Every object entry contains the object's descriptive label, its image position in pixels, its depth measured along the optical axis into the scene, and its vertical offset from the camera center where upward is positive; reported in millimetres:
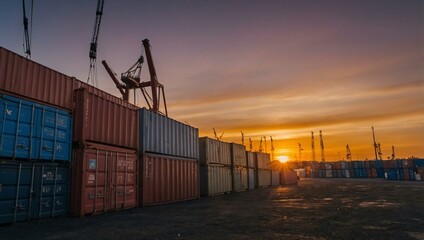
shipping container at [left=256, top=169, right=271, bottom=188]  38344 -1230
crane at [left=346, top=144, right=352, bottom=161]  154375 +6768
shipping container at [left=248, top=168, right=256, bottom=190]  34656 -1121
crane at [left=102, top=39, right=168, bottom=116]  33791 +11398
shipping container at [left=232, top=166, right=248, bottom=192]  29853 -1020
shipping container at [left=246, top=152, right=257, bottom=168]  35281 +1243
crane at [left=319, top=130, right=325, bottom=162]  145500 +10404
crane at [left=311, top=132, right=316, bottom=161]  151062 +12168
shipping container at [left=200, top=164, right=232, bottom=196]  24172 -857
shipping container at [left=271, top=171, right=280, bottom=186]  44750 -1535
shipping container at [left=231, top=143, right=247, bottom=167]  30219 +1615
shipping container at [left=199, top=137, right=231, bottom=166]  24609 +1664
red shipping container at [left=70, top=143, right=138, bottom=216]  12227 -324
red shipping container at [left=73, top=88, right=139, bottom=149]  12797 +2472
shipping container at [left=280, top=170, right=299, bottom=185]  48466 -1575
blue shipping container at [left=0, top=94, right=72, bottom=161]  10227 +1689
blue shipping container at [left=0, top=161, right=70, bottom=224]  10047 -621
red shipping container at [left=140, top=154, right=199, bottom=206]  16031 -512
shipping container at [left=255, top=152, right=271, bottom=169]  38659 +1219
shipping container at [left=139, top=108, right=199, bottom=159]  16484 +2238
